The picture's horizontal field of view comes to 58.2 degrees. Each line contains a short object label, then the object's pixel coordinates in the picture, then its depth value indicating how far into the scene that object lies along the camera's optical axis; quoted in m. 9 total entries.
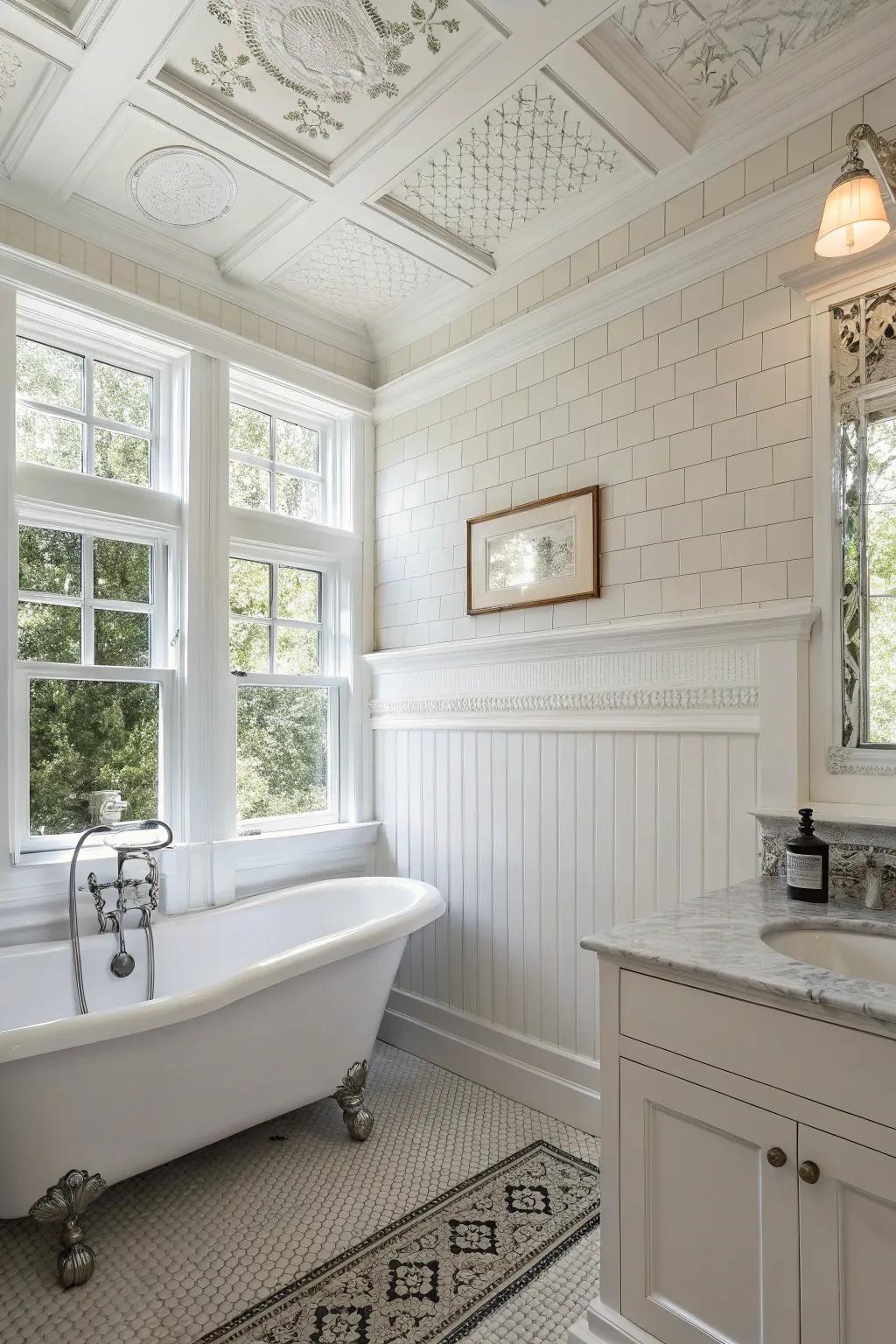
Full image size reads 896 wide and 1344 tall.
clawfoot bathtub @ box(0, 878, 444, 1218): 1.83
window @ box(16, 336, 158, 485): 2.73
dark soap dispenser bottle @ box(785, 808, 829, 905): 1.83
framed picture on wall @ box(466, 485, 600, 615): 2.65
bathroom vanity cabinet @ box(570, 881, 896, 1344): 1.20
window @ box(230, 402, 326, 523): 3.26
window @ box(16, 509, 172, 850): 2.66
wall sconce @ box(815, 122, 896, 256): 1.52
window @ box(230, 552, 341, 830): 3.19
